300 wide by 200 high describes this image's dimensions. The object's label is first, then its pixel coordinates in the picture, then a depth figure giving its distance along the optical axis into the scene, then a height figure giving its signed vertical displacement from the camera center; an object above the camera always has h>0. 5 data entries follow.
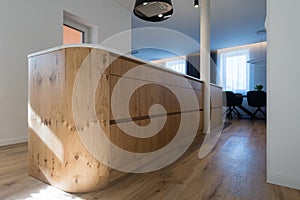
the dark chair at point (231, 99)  6.05 -0.04
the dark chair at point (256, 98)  5.68 -0.01
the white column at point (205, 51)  3.29 +0.79
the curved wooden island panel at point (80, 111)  1.15 -0.09
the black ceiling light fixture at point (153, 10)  2.14 +1.03
